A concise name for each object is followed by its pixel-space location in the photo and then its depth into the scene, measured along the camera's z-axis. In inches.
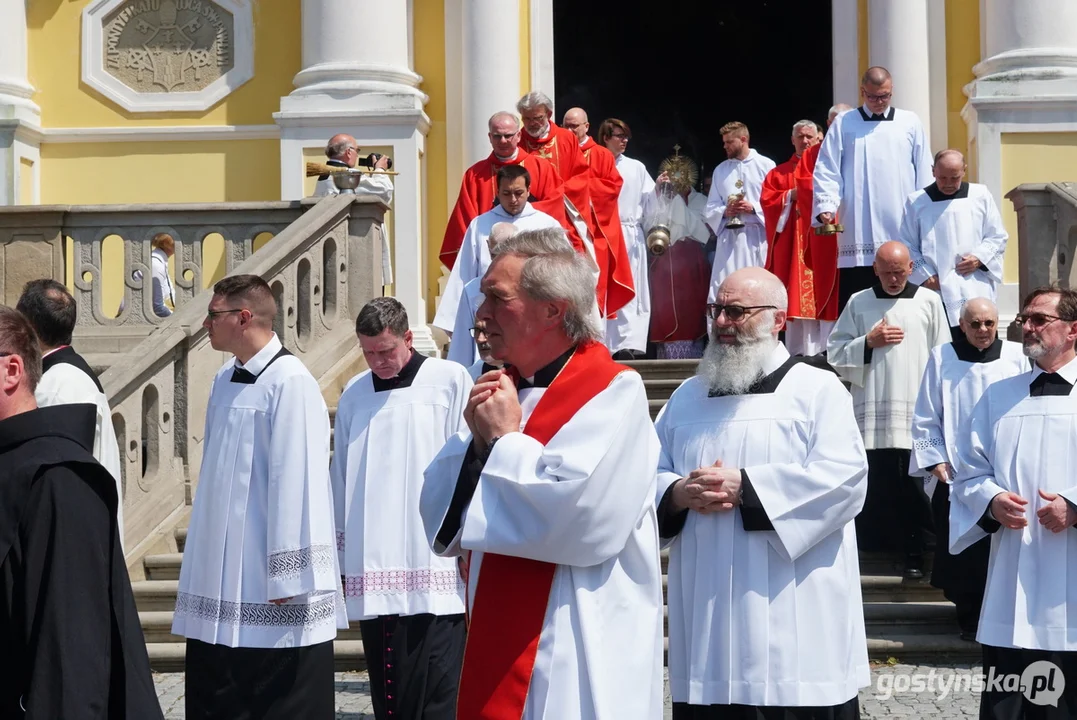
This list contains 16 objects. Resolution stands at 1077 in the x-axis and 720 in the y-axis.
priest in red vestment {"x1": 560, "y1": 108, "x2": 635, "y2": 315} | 443.8
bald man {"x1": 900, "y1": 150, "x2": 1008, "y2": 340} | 395.2
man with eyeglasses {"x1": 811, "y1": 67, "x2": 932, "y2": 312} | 435.5
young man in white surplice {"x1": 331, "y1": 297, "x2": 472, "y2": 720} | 258.7
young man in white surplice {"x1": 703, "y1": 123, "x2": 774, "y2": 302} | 478.3
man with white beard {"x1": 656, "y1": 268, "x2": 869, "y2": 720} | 207.6
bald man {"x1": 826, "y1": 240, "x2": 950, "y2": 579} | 350.3
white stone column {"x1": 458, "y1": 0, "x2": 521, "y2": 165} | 529.0
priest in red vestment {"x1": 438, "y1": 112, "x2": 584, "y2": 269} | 414.0
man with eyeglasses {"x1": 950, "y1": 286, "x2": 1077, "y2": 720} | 242.7
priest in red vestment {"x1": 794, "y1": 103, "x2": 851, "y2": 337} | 444.5
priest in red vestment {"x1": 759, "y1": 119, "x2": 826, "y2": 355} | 452.8
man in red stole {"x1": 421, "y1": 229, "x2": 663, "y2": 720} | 150.4
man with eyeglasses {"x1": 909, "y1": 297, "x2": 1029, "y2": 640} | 319.0
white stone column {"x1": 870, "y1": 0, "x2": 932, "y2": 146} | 528.4
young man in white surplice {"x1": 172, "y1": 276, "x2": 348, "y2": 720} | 232.1
